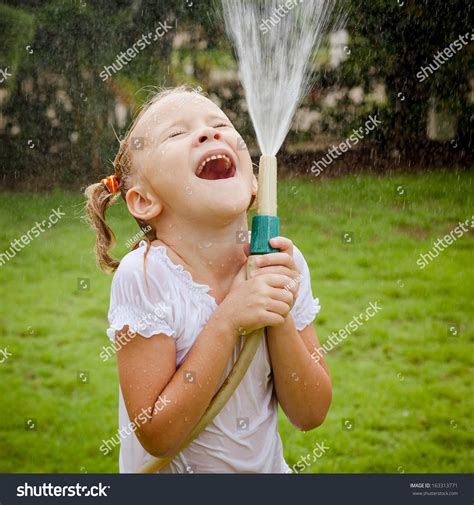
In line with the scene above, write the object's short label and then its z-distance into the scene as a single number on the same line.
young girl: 1.61
